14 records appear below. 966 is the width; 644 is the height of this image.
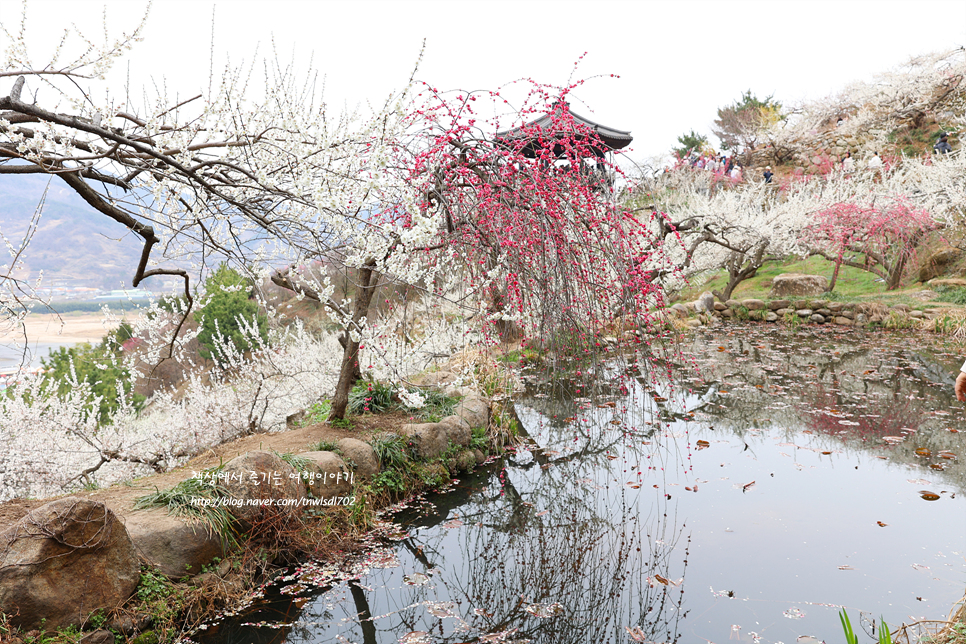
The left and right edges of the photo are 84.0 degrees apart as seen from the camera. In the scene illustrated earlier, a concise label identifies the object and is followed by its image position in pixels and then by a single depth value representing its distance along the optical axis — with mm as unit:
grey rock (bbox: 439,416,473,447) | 4832
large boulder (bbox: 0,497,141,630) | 2283
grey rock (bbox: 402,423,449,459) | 4535
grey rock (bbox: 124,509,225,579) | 2785
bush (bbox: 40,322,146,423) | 9242
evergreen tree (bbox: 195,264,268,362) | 10758
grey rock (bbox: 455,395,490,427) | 5242
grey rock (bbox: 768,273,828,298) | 13680
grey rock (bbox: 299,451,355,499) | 3672
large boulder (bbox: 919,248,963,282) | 13016
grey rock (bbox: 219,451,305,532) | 3209
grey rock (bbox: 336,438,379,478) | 4066
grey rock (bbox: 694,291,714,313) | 13258
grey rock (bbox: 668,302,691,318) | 13013
